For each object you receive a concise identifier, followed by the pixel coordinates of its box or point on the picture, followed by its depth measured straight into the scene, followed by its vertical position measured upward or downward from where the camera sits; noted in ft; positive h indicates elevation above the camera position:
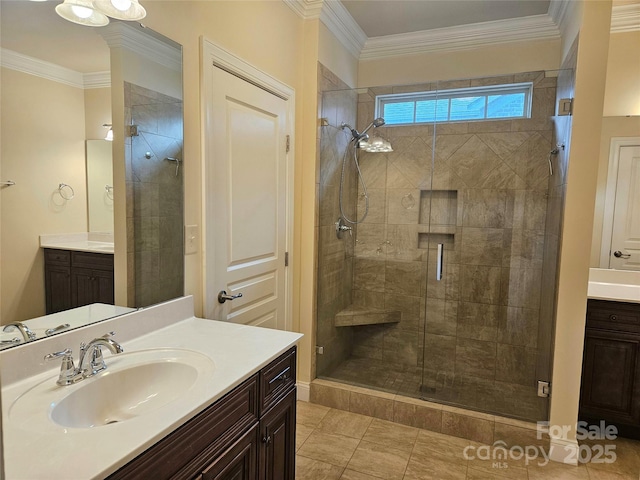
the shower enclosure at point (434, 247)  9.62 -0.94
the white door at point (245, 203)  6.52 +0.09
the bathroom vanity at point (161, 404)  2.88 -1.78
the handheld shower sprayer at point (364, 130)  10.57 +2.20
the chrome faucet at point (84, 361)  3.83 -1.60
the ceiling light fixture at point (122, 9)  4.35 +2.23
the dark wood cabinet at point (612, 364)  7.73 -2.97
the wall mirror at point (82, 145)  3.73 +0.66
